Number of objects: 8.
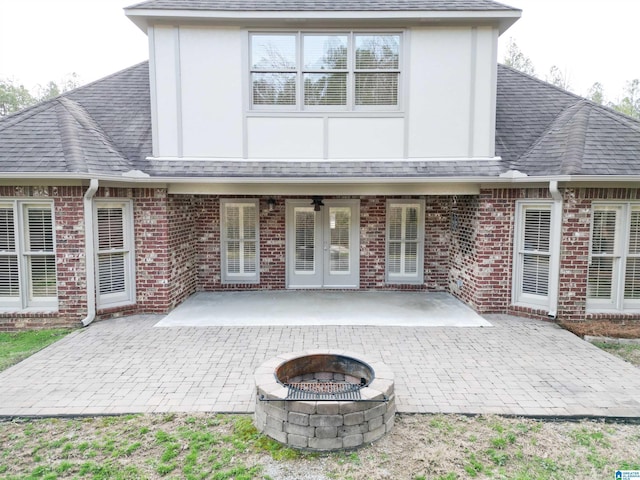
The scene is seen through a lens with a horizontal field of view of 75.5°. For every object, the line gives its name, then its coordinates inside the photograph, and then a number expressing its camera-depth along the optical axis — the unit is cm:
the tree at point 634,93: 3606
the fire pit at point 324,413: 350
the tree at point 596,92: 3331
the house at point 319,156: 680
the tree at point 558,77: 2852
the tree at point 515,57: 2817
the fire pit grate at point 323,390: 359
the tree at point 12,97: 3153
